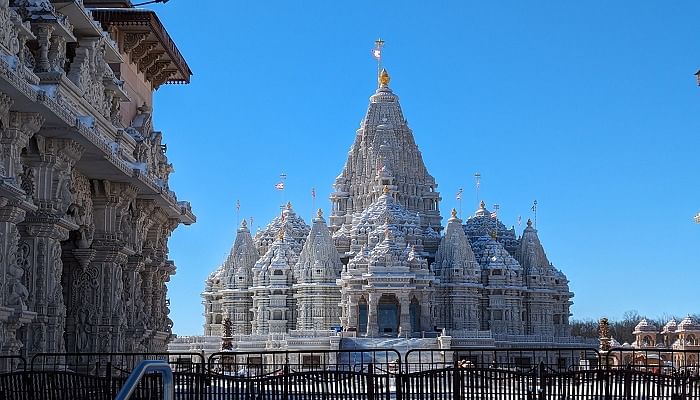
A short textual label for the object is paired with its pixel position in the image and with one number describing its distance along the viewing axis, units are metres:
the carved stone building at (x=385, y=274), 65.69
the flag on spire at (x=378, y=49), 79.31
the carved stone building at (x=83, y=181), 16.69
